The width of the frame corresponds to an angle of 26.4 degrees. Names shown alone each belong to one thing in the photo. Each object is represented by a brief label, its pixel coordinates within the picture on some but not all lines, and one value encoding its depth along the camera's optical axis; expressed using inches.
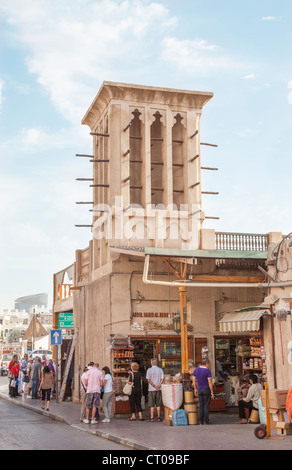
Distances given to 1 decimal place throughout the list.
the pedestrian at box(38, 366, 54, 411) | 850.0
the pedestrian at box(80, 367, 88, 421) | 722.8
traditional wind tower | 938.7
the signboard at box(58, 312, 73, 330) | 1124.5
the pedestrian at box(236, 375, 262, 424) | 650.8
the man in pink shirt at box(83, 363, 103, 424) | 711.1
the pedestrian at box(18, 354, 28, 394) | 1266.0
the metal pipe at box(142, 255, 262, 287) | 733.9
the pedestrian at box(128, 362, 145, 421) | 734.5
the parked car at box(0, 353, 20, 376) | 2224.4
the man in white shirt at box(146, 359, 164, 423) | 734.5
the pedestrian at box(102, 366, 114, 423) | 737.0
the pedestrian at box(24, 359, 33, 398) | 1182.9
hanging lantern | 796.6
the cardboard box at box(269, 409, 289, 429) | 542.5
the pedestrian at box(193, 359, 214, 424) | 665.0
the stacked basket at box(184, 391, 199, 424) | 668.7
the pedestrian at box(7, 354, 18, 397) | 1145.7
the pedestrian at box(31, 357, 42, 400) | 1115.9
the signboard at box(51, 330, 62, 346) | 986.7
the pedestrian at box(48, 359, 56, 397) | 1073.5
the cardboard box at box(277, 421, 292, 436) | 537.6
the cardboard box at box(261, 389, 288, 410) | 540.1
